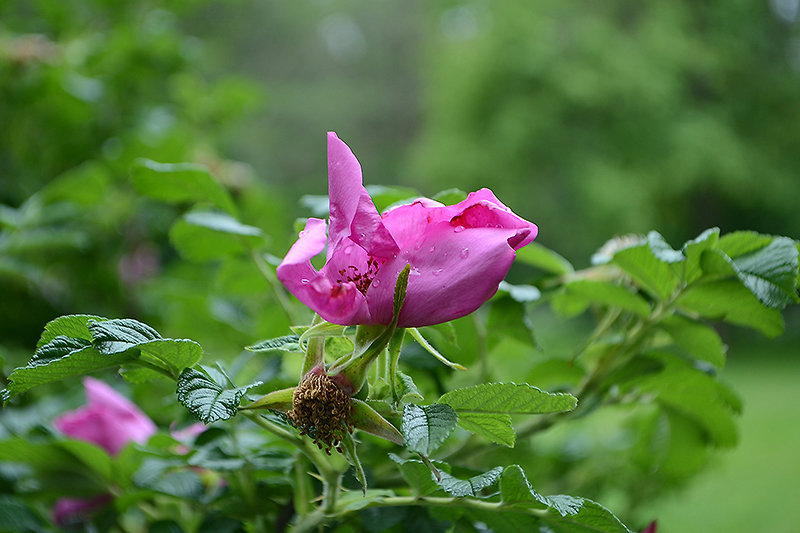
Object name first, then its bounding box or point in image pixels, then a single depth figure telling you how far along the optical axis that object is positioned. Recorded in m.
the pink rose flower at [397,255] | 0.71
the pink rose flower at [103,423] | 0.89
